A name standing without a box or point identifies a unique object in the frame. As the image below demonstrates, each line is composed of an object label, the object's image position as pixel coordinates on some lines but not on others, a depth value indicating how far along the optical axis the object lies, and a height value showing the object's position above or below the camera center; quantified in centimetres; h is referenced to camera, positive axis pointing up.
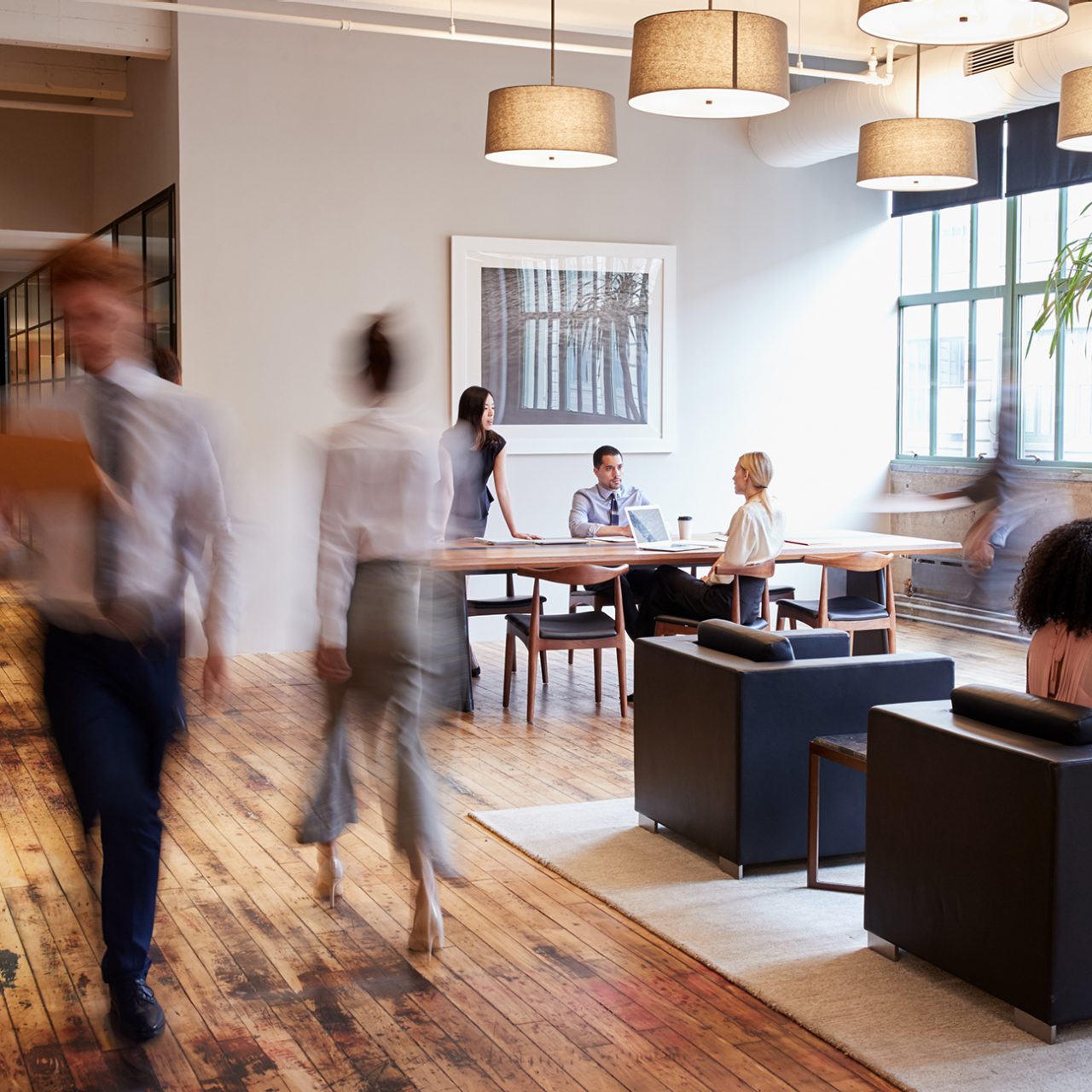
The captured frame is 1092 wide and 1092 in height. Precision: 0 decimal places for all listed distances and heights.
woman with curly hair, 351 -36
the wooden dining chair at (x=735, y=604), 691 -71
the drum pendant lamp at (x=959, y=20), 373 +117
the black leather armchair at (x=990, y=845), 322 -91
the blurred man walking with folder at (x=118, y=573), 313 -25
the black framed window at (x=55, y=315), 907 +122
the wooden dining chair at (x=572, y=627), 690 -82
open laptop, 773 -36
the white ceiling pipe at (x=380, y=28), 792 +245
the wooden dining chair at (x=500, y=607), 768 -78
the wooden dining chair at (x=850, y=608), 738 -77
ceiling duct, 804 +224
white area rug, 324 -133
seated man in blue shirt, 798 -29
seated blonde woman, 684 -48
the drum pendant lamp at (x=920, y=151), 636 +138
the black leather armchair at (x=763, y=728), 446 -84
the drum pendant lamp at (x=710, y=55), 468 +133
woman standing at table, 789 -4
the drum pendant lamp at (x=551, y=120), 561 +132
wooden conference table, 686 -46
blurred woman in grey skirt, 377 -30
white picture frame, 946 +81
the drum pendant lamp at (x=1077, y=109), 600 +148
